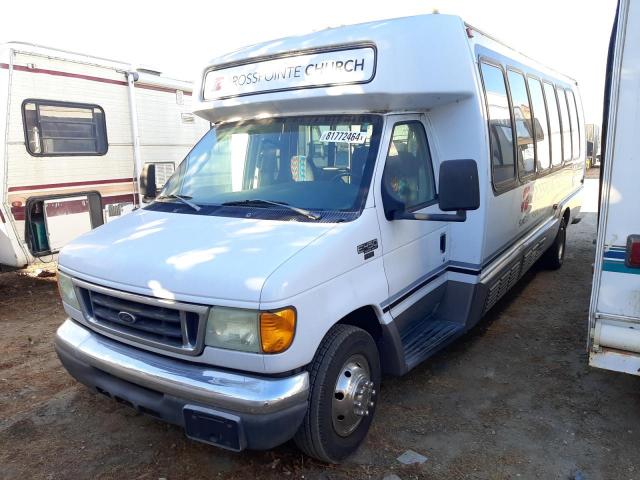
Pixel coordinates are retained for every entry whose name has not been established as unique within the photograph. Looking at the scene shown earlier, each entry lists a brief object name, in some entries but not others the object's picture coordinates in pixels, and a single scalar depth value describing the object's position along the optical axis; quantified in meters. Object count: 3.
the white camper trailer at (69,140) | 6.29
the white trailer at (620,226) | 2.93
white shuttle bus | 2.62
